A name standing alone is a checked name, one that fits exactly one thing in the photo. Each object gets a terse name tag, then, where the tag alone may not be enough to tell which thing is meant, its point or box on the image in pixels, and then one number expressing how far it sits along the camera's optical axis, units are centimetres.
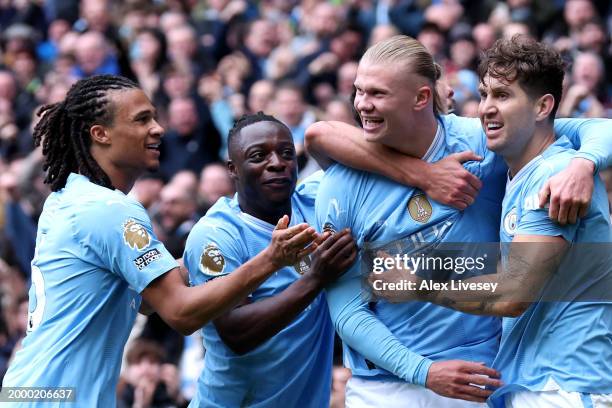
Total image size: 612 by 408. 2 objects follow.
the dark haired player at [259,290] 1184
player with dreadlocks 1043
